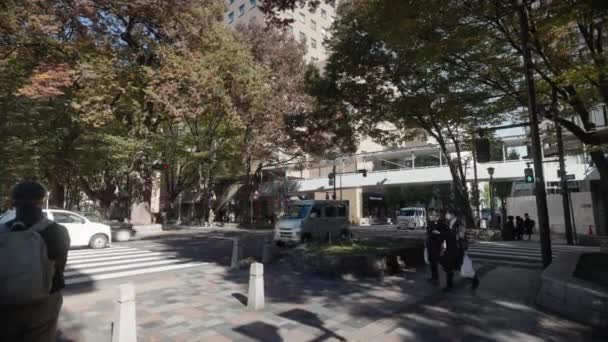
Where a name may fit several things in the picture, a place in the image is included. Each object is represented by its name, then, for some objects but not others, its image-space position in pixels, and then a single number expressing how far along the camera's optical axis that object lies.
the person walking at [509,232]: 18.45
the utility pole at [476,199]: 25.92
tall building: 49.75
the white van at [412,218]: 30.59
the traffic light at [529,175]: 16.86
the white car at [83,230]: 12.54
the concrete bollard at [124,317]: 3.72
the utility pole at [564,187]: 15.61
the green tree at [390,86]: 13.09
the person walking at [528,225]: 18.64
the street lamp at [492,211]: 24.47
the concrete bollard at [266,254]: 10.43
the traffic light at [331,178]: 30.97
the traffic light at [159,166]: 22.75
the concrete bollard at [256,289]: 5.72
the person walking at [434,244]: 6.95
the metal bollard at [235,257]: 9.43
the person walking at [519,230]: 18.81
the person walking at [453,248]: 6.81
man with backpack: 2.19
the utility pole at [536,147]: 7.59
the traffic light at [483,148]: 9.80
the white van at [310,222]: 14.16
